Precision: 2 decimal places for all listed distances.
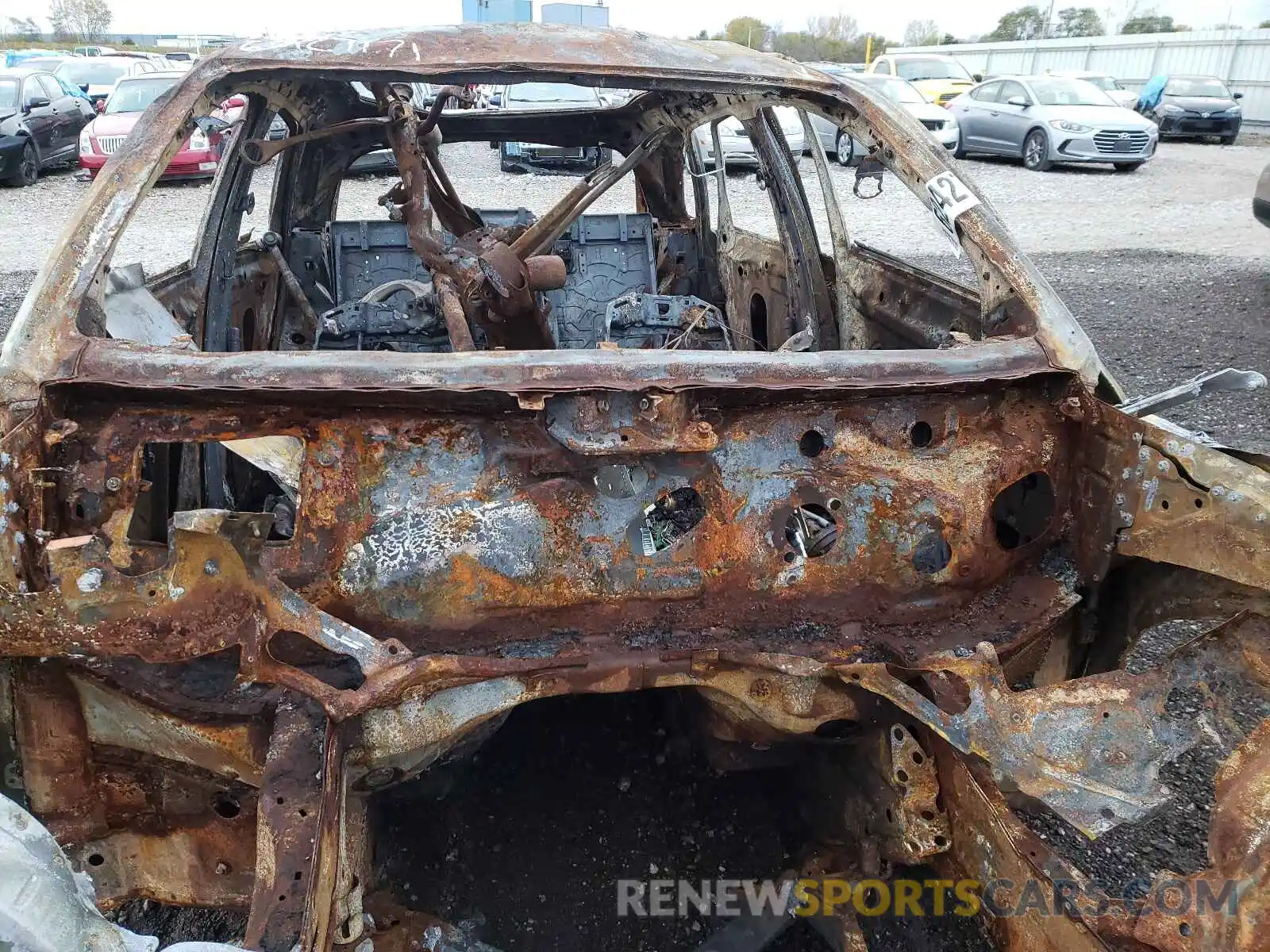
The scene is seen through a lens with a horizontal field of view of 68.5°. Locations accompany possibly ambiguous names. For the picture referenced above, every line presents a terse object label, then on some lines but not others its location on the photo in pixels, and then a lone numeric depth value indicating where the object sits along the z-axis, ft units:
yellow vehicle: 56.90
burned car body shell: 5.23
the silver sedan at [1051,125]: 44.47
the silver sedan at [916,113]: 44.37
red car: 36.35
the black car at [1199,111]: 60.64
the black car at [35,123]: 37.55
